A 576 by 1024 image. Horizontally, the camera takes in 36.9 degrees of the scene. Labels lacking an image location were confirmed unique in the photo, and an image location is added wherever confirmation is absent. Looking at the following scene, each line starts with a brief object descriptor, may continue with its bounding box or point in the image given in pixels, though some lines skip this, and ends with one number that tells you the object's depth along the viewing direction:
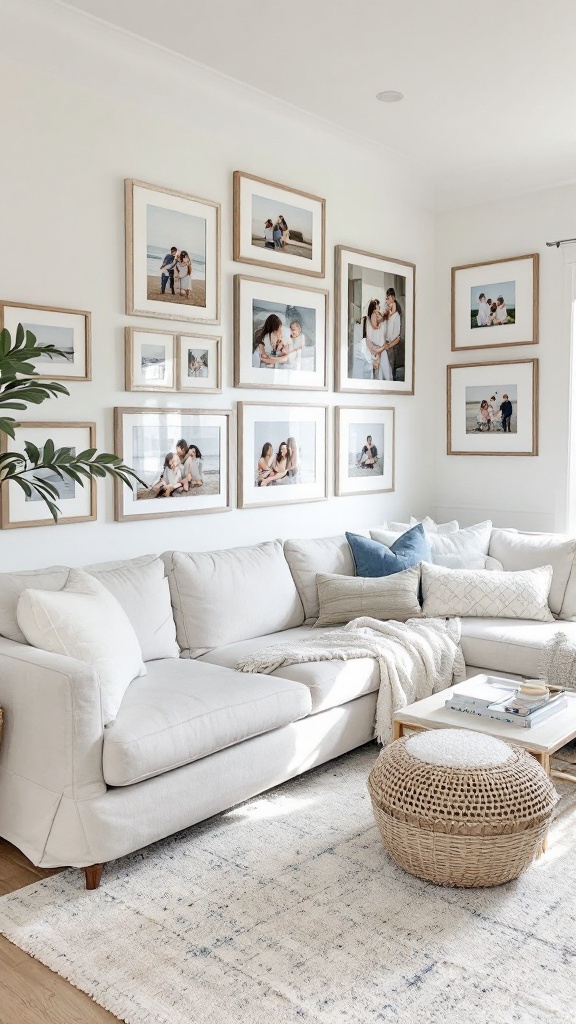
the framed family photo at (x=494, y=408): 5.08
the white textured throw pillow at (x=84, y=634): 2.71
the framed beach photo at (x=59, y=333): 3.28
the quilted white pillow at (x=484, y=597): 4.11
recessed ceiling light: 4.00
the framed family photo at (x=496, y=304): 5.04
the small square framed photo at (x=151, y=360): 3.69
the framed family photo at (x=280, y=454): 4.27
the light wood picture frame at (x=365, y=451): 4.88
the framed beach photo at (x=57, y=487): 3.27
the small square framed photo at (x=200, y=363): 3.92
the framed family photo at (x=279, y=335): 4.20
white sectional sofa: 2.47
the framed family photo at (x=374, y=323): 4.80
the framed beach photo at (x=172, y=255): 3.68
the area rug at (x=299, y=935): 1.99
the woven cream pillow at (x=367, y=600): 4.02
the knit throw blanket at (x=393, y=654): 3.42
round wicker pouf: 2.37
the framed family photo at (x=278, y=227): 4.15
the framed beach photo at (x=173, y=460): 3.71
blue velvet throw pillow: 4.27
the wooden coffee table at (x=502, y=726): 2.75
